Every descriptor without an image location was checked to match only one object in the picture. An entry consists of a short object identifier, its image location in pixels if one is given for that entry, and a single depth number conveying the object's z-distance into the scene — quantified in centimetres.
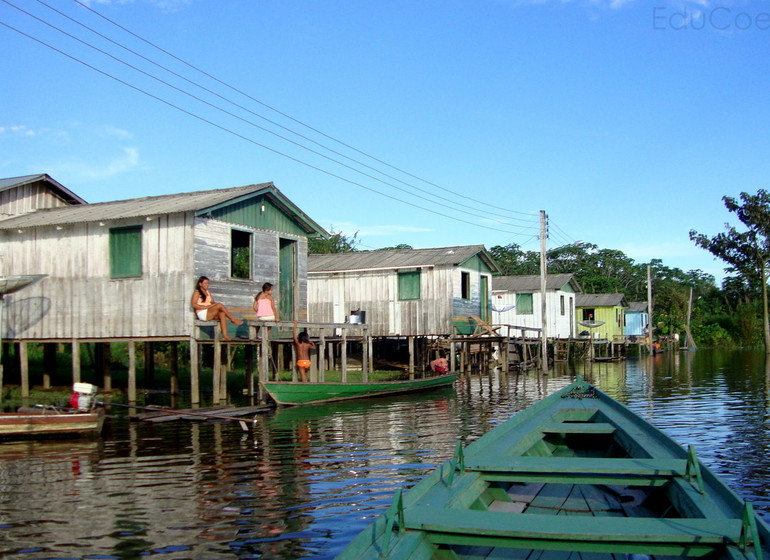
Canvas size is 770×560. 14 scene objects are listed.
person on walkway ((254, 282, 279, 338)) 1912
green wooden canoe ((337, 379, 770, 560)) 392
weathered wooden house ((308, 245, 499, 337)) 3072
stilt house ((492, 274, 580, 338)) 4362
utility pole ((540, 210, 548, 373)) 2994
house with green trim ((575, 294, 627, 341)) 5401
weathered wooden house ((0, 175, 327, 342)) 1858
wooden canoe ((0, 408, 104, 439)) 1288
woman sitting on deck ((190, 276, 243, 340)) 1816
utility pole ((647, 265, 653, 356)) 4942
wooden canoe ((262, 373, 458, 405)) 1770
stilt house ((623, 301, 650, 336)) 6569
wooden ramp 1474
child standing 1917
